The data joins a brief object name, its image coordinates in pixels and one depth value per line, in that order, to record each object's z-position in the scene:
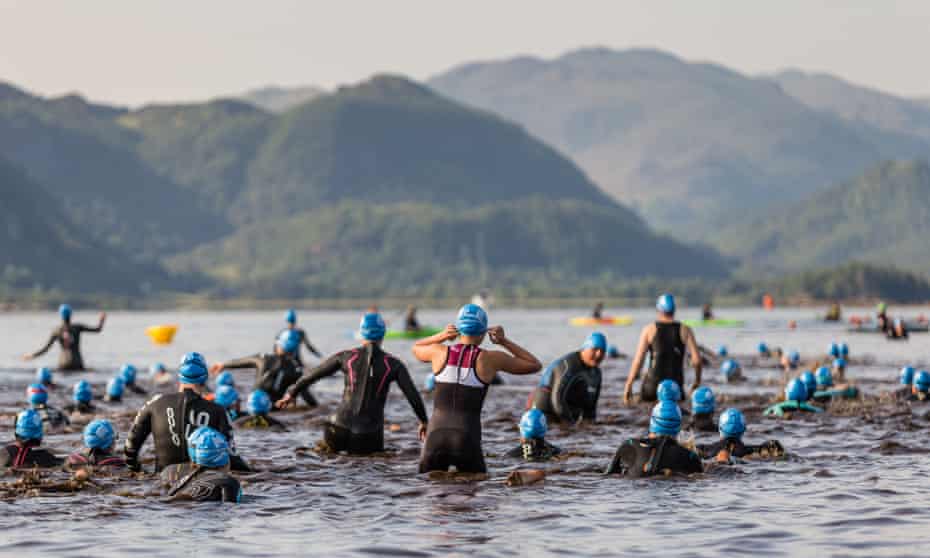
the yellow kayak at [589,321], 118.47
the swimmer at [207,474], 16.42
